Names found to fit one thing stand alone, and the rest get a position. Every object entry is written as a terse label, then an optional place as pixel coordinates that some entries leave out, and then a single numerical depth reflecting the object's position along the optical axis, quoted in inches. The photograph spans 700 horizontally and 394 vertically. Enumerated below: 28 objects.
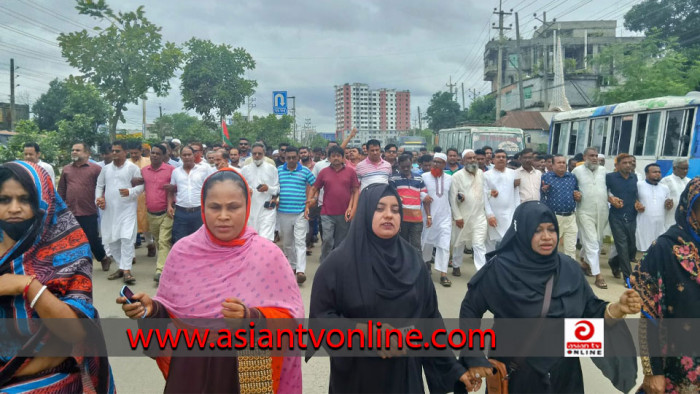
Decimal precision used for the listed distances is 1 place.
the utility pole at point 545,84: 1447.8
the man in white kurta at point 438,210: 287.6
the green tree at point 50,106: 1756.9
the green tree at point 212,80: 1214.3
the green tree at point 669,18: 1517.0
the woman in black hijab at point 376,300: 97.7
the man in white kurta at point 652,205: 285.3
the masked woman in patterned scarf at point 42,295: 80.2
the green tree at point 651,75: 900.6
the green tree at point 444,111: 2148.1
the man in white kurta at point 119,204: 271.3
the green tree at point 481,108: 1959.9
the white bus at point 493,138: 715.4
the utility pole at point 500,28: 1256.3
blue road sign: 954.0
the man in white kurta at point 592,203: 288.7
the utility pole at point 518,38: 1203.2
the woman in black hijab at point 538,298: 100.0
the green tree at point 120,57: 584.7
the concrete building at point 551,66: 1523.1
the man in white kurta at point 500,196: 282.4
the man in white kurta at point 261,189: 276.4
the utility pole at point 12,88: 1112.6
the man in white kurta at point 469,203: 288.7
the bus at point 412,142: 1436.8
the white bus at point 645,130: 407.5
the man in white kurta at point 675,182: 290.5
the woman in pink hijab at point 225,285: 89.6
